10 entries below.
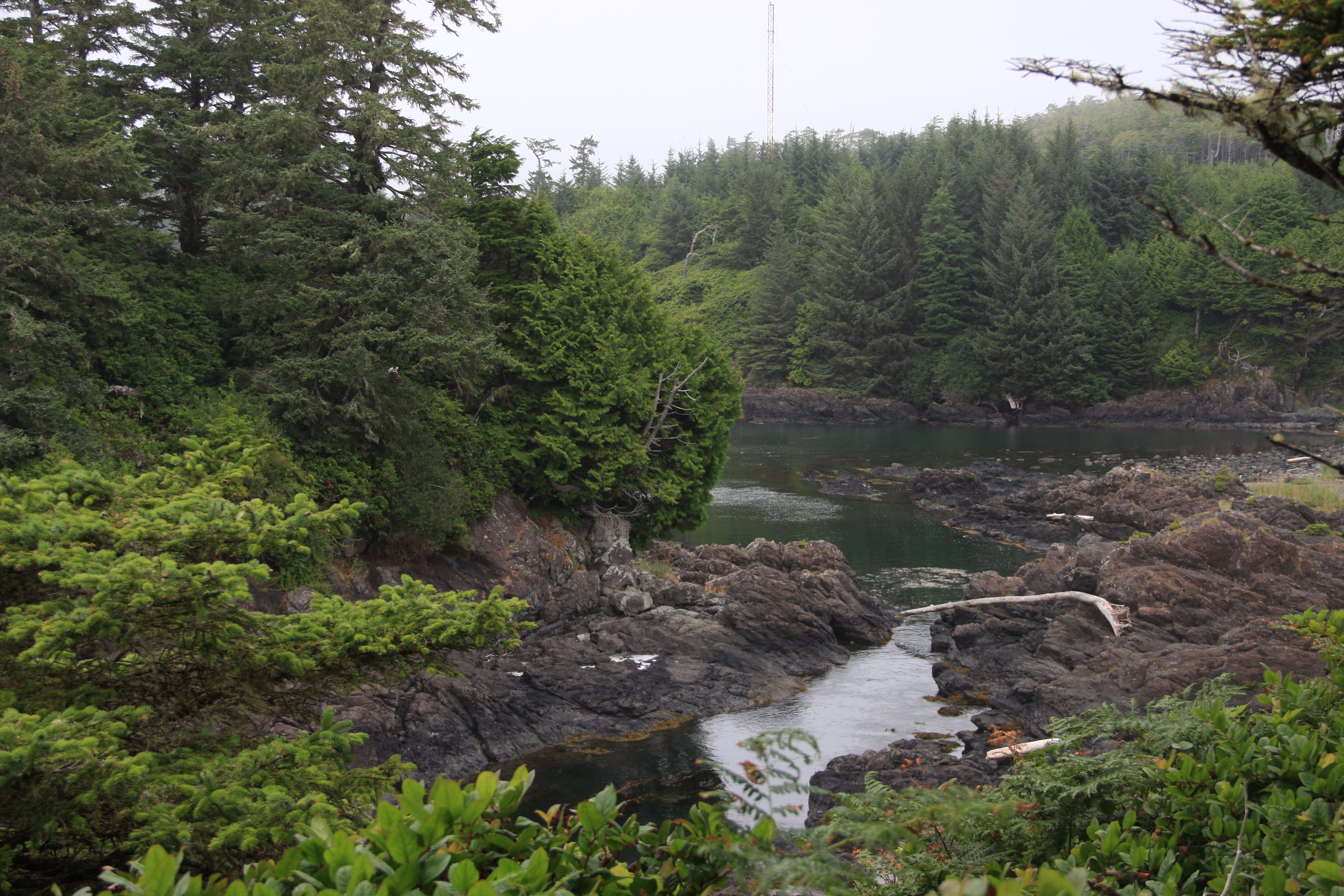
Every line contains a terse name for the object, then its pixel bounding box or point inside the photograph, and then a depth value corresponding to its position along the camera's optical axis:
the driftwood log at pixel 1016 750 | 10.67
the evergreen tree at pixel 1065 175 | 79.69
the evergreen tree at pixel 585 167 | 121.94
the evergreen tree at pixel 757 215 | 95.56
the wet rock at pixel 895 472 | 47.03
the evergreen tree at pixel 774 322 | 80.19
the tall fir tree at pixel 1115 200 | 79.31
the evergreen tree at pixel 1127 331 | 70.06
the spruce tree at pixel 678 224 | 101.25
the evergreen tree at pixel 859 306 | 74.81
